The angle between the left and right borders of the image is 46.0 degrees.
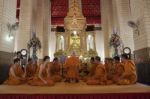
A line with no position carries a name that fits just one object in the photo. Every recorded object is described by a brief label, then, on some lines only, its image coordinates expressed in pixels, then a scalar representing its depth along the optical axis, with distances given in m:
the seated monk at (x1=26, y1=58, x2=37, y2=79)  7.34
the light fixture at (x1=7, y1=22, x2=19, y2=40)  7.41
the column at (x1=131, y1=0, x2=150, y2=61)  6.31
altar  14.29
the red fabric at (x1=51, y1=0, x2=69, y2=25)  16.42
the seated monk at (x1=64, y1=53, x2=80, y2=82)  6.79
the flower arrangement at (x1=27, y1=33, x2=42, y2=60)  9.67
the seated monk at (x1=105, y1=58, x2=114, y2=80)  6.91
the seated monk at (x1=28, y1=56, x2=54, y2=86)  5.81
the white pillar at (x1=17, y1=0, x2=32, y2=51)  9.82
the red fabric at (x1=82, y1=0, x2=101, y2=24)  16.42
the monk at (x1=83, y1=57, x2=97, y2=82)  7.59
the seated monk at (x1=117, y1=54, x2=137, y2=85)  5.91
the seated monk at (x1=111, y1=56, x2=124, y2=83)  6.42
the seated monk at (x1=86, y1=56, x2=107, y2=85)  6.04
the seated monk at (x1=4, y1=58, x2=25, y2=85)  6.23
